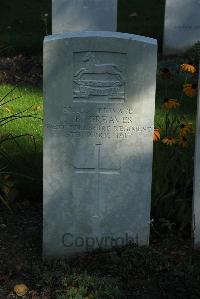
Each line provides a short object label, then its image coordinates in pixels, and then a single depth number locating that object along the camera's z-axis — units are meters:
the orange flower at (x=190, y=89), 5.00
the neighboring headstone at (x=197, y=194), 4.41
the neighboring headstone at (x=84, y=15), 9.84
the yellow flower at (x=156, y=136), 4.88
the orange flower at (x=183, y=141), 4.96
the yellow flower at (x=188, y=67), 5.14
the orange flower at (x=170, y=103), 5.01
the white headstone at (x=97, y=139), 4.17
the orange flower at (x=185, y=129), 5.00
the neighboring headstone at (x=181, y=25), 10.39
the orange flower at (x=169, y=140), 4.97
